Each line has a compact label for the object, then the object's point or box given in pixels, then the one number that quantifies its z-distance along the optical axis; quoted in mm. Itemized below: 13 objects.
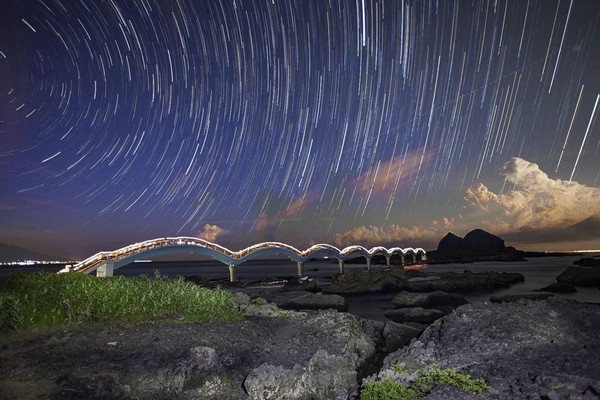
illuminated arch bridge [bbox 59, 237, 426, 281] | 41500
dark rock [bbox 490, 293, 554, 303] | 32656
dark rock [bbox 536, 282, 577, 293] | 44688
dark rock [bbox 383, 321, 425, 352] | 18531
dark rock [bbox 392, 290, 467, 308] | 34347
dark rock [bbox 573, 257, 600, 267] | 97025
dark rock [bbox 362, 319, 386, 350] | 18672
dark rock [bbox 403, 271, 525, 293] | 50781
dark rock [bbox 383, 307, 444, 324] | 26797
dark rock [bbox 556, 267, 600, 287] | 49406
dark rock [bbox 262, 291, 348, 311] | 35594
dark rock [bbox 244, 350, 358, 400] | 11664
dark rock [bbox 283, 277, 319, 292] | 56219
